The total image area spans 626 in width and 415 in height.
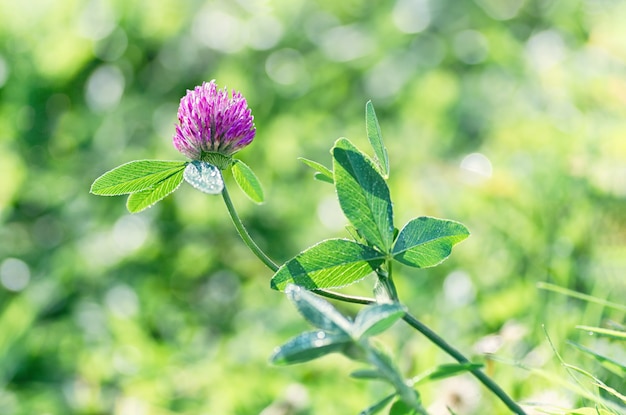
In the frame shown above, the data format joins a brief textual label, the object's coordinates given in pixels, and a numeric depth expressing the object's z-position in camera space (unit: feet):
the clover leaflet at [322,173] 2.15
